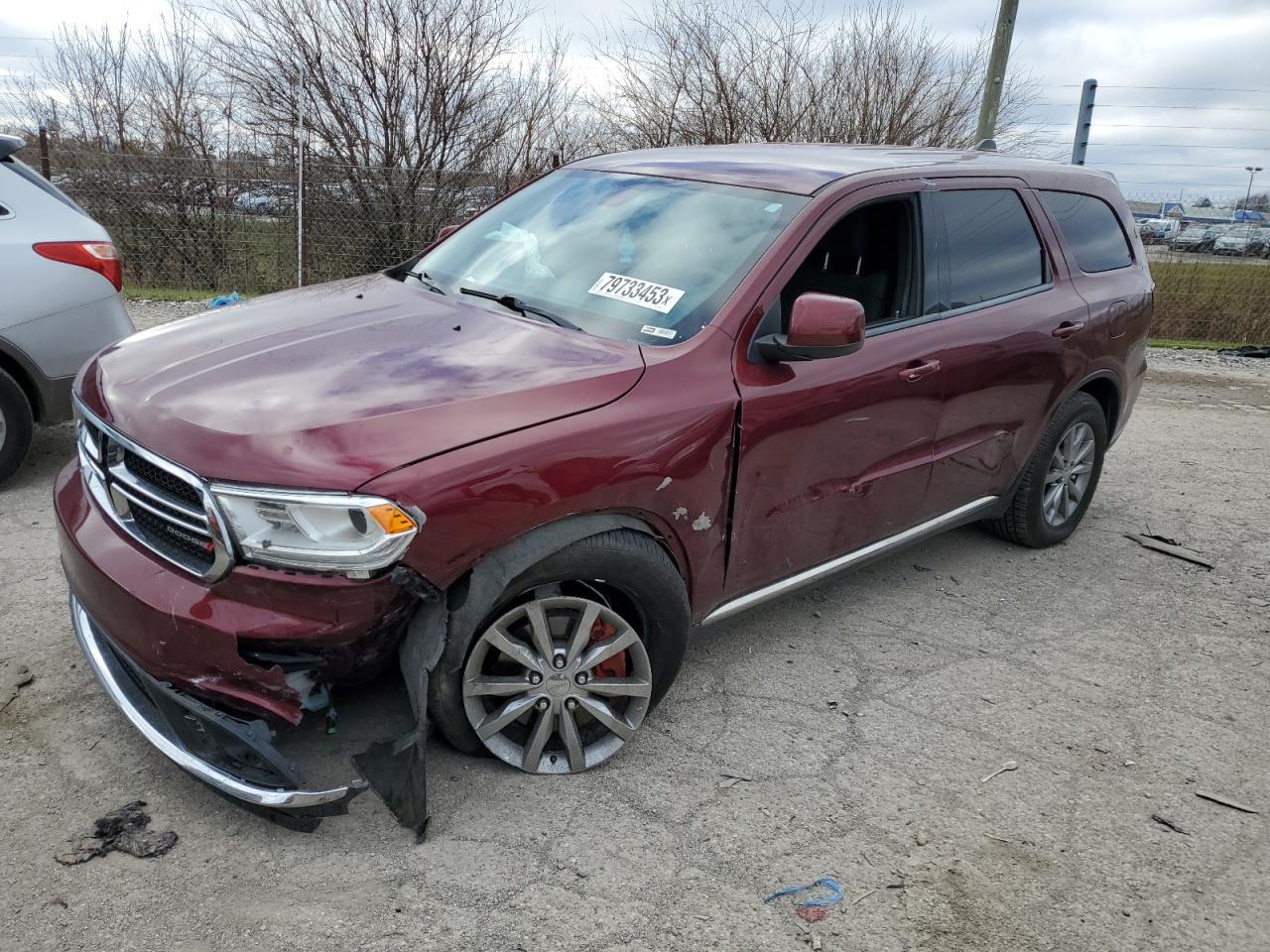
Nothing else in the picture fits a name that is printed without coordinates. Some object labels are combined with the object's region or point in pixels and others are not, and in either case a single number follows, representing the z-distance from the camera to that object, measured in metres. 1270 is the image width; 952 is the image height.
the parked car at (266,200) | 11.70
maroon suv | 2.46
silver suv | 4.75
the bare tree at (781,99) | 13.89
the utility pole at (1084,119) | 11.62
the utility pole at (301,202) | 11.38
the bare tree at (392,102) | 12.30
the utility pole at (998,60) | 11.02
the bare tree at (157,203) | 11.82
